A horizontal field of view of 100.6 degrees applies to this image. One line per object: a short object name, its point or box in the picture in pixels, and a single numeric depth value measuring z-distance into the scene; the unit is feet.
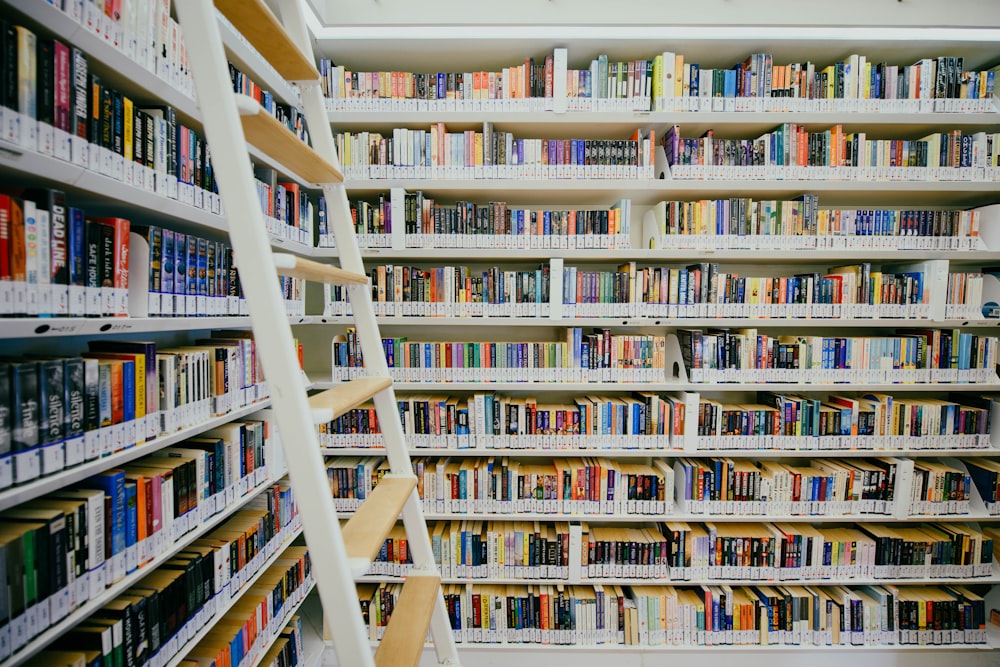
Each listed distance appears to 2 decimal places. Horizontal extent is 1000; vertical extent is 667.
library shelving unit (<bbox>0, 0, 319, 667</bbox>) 2.82
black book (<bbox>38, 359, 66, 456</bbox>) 2.96
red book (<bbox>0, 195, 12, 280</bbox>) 2.73
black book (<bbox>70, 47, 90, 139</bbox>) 3.16
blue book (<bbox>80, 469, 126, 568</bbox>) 3.45
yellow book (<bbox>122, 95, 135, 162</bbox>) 3.63
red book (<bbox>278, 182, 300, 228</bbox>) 6.47
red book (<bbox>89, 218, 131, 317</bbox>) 3.54
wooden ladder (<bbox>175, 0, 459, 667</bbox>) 2.62
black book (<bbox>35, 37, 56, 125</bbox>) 2.92
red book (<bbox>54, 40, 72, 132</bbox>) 3.03
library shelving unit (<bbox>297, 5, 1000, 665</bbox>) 6.80
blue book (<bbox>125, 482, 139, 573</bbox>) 3.56
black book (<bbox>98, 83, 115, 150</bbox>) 3.41
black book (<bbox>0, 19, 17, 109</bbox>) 2.73
